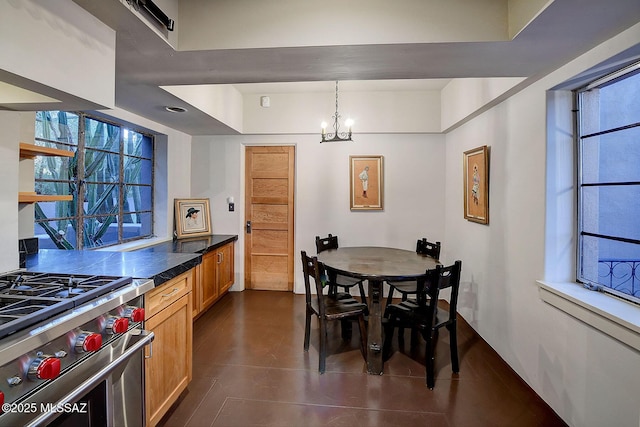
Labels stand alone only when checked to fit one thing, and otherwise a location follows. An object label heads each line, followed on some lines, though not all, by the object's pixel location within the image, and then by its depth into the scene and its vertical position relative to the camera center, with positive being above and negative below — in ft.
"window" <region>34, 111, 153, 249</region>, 7.89 +0.81
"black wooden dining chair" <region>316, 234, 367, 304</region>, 9.72 -2.38
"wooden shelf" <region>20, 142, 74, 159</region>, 5.58 +1.09
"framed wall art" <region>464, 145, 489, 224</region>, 9.21 +0.88
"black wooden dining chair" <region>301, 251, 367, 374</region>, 7.77 -2.69
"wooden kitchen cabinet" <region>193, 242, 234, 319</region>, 10.52 -2.64
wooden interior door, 13.92 -0.44
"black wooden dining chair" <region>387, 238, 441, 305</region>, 9.53 -1.53
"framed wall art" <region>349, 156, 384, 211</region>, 13.30 +1.27
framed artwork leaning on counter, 12.49 -0.35
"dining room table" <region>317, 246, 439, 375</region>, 7.71 -1.63
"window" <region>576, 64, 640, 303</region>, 5.25 +0.55
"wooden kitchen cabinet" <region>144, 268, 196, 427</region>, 5.16 -2.62
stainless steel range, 3.01 -1.65
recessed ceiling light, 9.61 +3.24
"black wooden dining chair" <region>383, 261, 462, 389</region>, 7.12 -2.72
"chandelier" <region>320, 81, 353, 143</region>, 9.81 +2.61
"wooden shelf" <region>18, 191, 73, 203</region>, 5.67 +0.20
